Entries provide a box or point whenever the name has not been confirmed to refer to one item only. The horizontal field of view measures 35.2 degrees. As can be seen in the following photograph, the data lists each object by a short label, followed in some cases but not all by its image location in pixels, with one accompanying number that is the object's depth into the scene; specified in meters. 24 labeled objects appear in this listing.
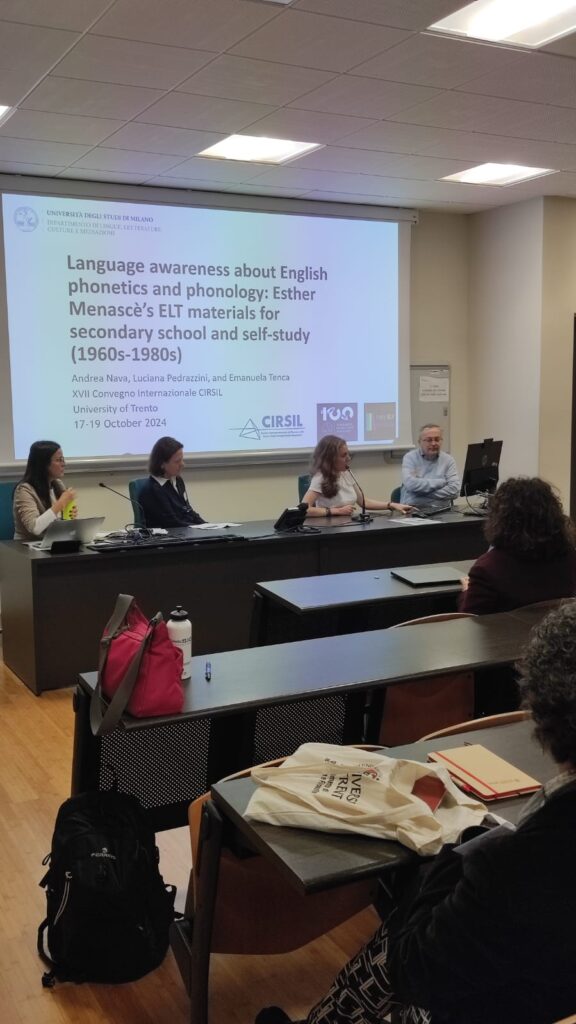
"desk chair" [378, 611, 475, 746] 2.68
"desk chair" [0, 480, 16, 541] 4.93
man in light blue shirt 5.84
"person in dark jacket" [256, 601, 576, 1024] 1.18
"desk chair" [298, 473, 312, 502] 5.82
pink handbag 2.02
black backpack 2.16
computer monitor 5.57
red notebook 1.66
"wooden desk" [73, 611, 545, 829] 2.27
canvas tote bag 1.51
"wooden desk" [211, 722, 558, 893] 1.42
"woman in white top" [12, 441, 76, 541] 4.68
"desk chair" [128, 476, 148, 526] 5.11
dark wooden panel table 4.33
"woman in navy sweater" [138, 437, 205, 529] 5.10
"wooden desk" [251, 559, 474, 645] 3.32
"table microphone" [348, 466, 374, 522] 5.28
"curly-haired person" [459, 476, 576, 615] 2.88
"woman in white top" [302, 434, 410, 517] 5.47
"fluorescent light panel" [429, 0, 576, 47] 3.43
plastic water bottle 2.30
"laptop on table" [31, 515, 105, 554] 4.34
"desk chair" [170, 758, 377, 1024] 1.82
